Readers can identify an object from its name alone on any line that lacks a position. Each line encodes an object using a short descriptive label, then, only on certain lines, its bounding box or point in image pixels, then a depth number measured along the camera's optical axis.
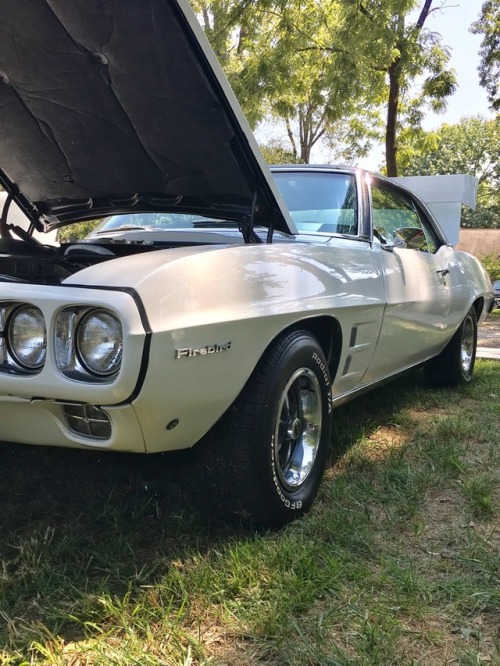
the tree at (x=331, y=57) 10.70
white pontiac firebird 1.77
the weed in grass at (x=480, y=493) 2.58
